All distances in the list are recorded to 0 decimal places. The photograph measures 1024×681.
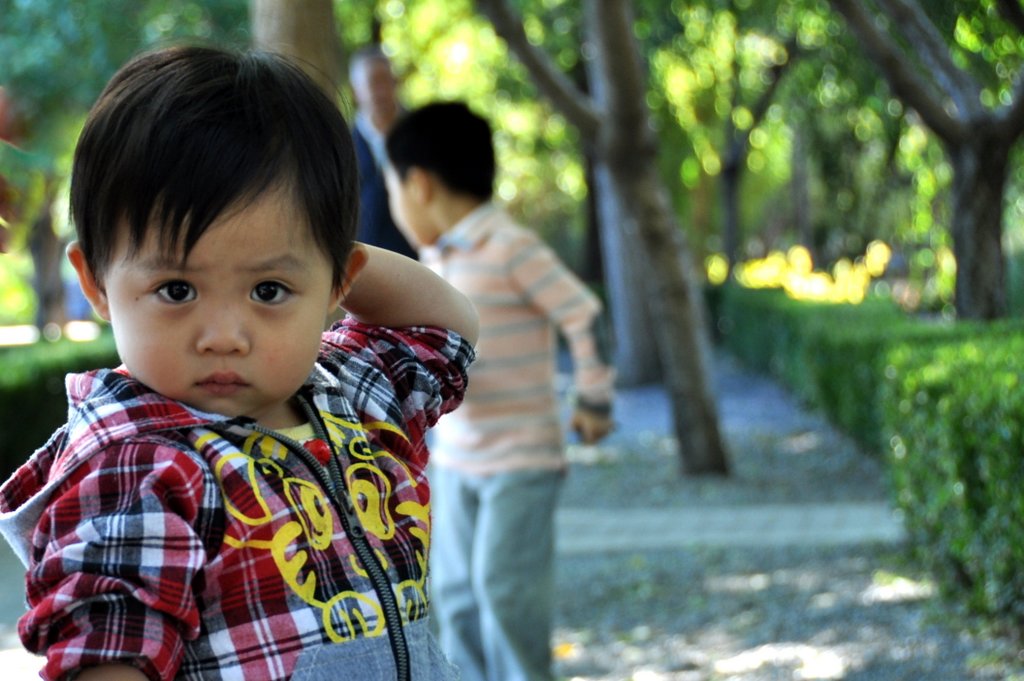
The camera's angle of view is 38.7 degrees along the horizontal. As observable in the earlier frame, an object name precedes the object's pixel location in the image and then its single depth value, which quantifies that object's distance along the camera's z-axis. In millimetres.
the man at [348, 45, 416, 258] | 5809
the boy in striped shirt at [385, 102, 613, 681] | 4488
